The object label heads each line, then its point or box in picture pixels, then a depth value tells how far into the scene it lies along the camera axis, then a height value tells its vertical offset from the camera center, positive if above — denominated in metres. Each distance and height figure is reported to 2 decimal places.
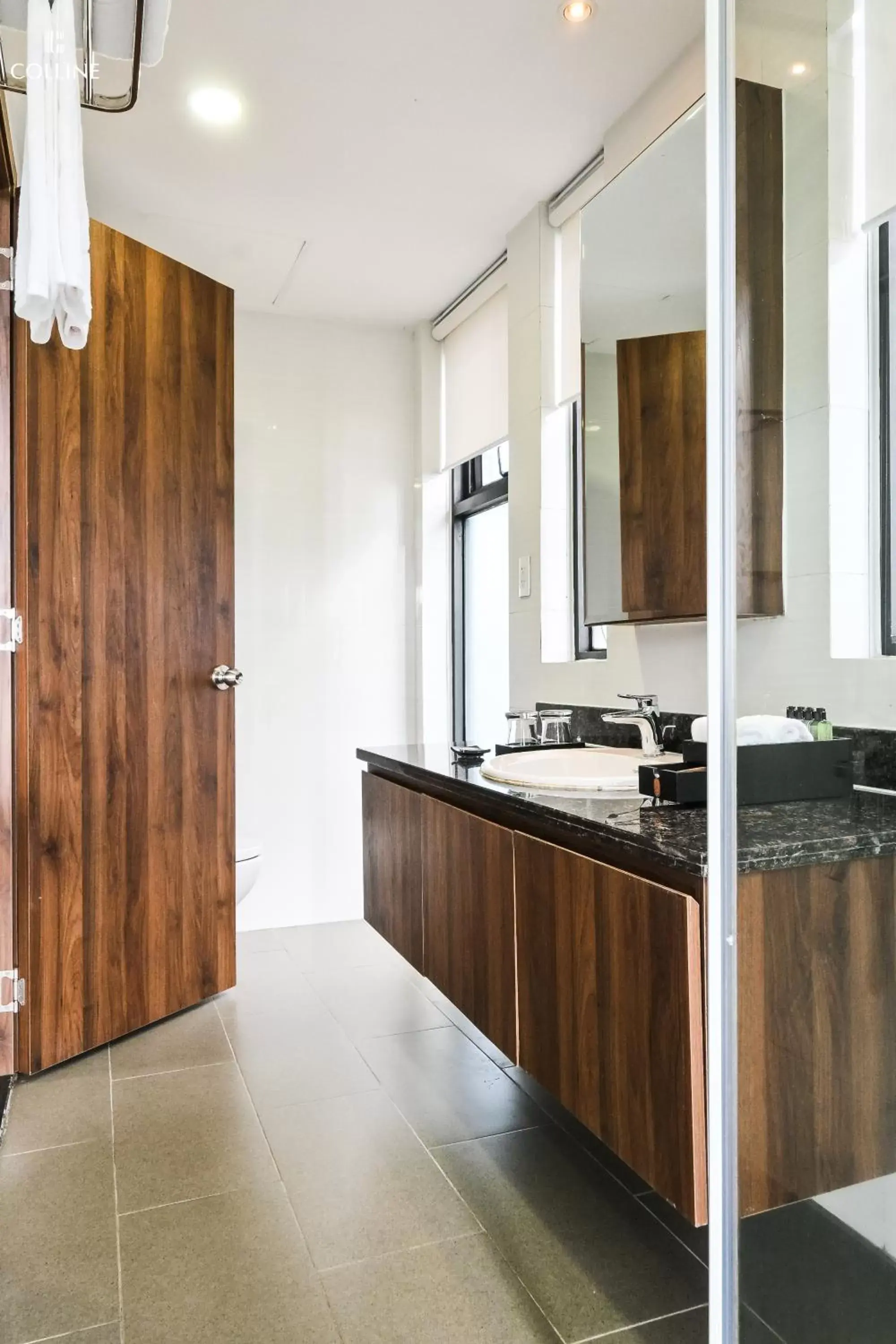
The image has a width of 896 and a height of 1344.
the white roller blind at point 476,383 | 3.43 +1.10
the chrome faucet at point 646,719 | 2.06 -0.12
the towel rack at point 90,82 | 1.44 +0.97
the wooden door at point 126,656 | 2.33 +0.04
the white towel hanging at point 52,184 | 1.34 +0.74
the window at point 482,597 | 3.72 +0.29
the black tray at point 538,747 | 2.36 -0.21
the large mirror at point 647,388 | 1.91 +0.62
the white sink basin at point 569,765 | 1.95 -0.23
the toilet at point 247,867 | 3.01 -0.65
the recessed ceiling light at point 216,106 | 2.36 +1.46
